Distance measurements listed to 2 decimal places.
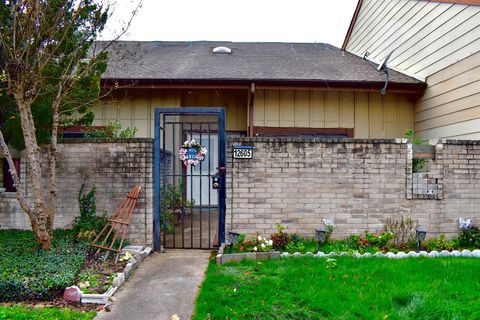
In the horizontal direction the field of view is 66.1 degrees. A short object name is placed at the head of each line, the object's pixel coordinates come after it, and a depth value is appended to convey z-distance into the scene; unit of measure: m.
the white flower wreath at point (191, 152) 6.00
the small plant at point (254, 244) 5.41
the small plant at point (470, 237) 5.74
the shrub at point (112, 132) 6.91
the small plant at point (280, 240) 5.65
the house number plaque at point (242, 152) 5.87
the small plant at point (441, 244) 5.63
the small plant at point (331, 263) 4.73
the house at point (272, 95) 8.31
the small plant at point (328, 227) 5.85
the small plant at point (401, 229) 5.91
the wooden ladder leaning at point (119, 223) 5.32
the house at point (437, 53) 6.71
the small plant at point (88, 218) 5.60
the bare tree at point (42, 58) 4.73
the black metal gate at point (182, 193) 5.89
